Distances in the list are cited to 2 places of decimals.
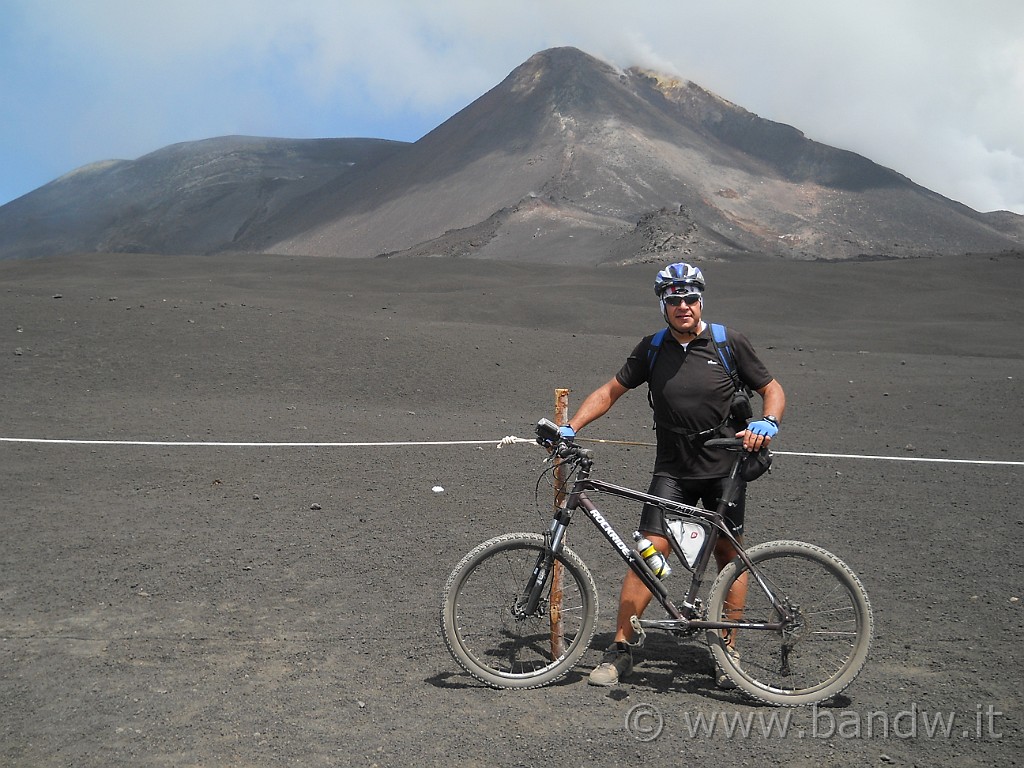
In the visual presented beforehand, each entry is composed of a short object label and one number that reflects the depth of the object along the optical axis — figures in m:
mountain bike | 3.96
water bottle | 4.05
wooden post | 4.16
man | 4.13
